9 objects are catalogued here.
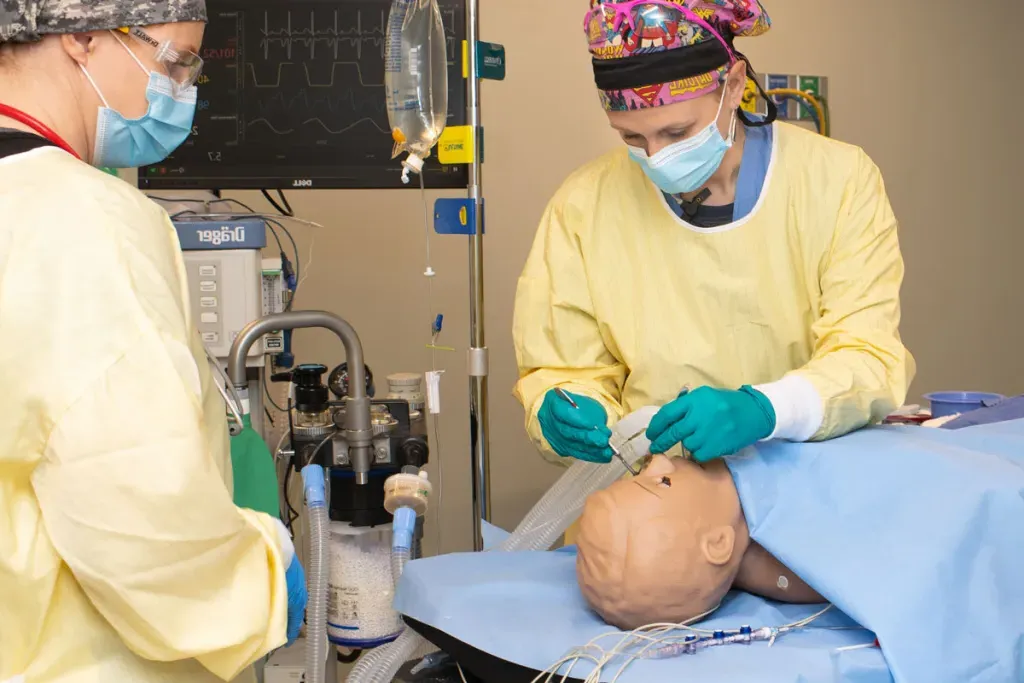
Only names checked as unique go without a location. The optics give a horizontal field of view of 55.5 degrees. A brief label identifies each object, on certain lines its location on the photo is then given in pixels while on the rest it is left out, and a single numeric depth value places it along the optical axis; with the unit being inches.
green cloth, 57.9
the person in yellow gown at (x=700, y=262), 60.7
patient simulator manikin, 53.7
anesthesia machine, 68.4
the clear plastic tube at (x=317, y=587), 61.7
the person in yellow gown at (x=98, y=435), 34.5
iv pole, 84.9
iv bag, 91.0
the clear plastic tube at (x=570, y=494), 65.3
